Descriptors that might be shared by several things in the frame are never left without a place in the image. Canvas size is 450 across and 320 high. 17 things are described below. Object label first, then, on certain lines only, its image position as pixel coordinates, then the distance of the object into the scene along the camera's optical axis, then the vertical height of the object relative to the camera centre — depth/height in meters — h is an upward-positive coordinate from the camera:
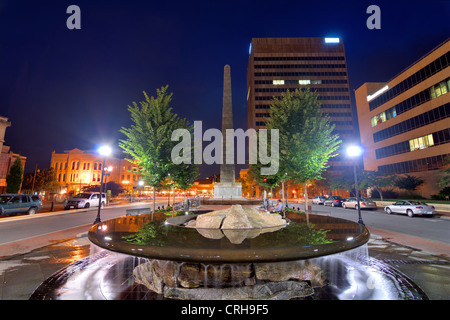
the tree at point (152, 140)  12.90 +3.10
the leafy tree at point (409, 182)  33.41 +0.55
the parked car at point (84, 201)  23.41 -1.57
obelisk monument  28.60 +2.82
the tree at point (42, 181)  50.75 +1.97
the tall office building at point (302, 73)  77.44 +45.02
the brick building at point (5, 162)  42.22 +6.08
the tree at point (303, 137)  12.55 +3.09
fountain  3.12 -1.65
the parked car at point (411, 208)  17.25 -2.04
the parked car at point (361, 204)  24.92 -2.30
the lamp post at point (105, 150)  12.57 +2.42
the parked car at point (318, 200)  37.54 -2.59
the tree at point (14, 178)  40.09 +2.22
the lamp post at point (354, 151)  11.12 +1.96
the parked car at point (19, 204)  16.08 -1.24
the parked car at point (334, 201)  31.59 -2.43
